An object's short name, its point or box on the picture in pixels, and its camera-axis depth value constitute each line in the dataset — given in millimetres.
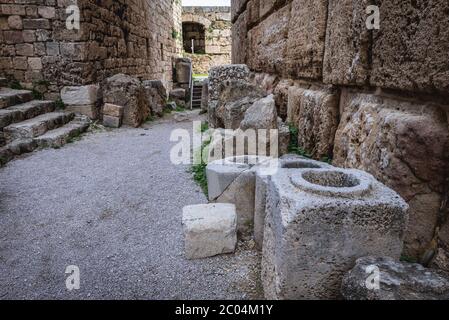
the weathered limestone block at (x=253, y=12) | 5367
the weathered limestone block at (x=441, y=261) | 1386
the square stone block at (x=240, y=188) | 2322
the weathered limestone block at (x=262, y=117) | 3184
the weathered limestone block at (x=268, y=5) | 4221
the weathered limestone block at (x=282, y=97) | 3909
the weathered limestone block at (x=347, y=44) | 2033
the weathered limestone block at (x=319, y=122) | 2572
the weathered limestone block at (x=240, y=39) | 6402
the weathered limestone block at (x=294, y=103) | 3357
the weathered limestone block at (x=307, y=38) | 2818
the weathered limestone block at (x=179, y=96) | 9891
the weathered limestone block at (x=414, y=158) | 1463
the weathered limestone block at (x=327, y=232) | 1315
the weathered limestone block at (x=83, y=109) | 6197
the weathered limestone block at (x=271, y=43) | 4023
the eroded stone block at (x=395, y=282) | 1136
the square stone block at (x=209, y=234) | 2014
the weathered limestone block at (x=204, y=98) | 7961
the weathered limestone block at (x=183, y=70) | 11969
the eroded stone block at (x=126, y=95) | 6406
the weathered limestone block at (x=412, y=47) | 1388
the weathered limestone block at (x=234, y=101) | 4113
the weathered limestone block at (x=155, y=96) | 7742
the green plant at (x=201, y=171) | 3225
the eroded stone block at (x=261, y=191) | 2037
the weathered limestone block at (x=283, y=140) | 3100
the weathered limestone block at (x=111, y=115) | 6297
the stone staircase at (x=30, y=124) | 4473
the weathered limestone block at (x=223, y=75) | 5031
